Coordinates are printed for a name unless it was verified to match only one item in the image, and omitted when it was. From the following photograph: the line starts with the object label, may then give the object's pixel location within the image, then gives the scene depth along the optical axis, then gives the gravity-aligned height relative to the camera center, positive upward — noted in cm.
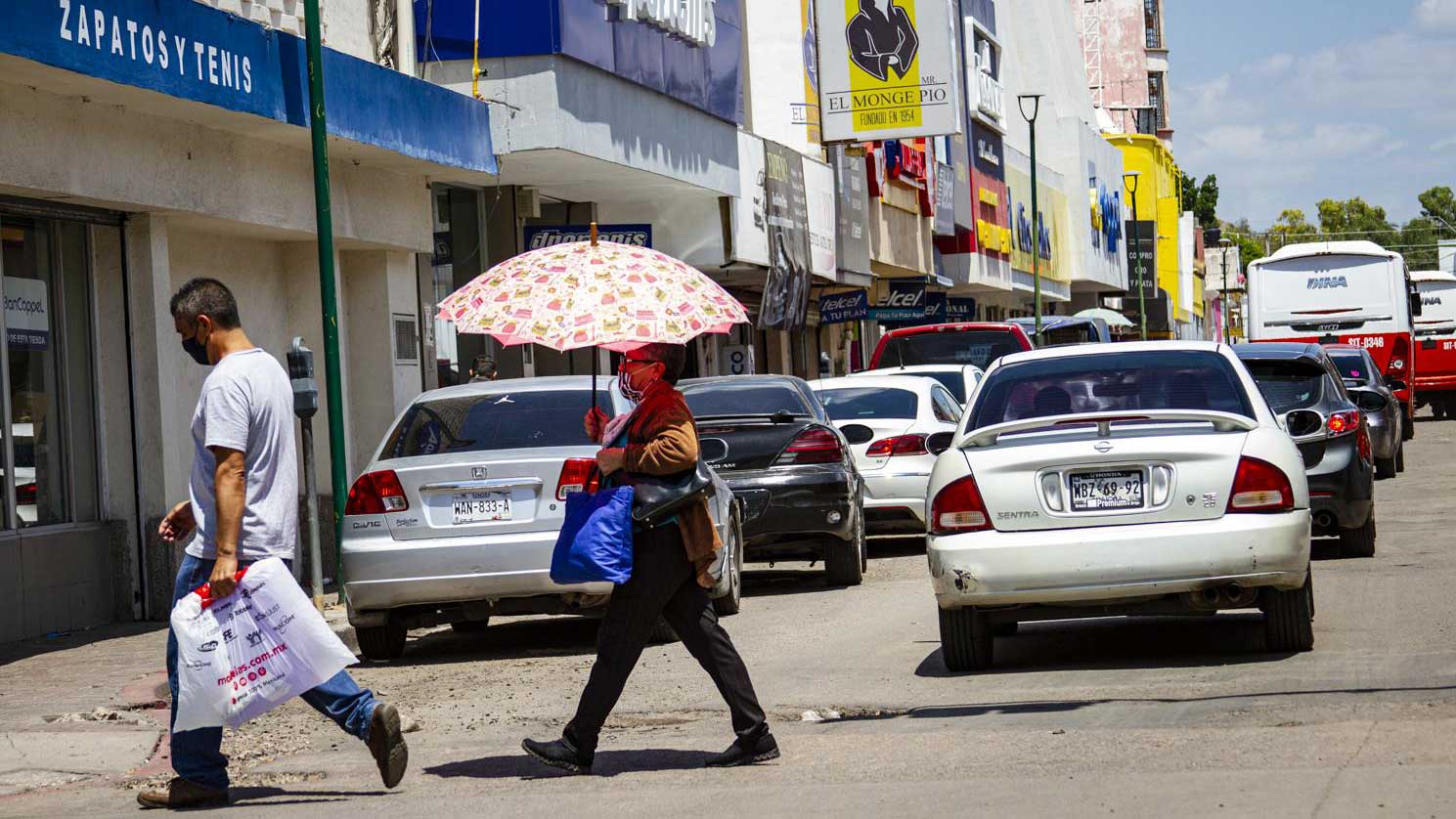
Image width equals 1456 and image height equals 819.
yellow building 10181 +881
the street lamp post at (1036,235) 4866 +371
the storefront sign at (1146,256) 9581 +525
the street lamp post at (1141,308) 8339 +254
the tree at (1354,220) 17150 +1149
